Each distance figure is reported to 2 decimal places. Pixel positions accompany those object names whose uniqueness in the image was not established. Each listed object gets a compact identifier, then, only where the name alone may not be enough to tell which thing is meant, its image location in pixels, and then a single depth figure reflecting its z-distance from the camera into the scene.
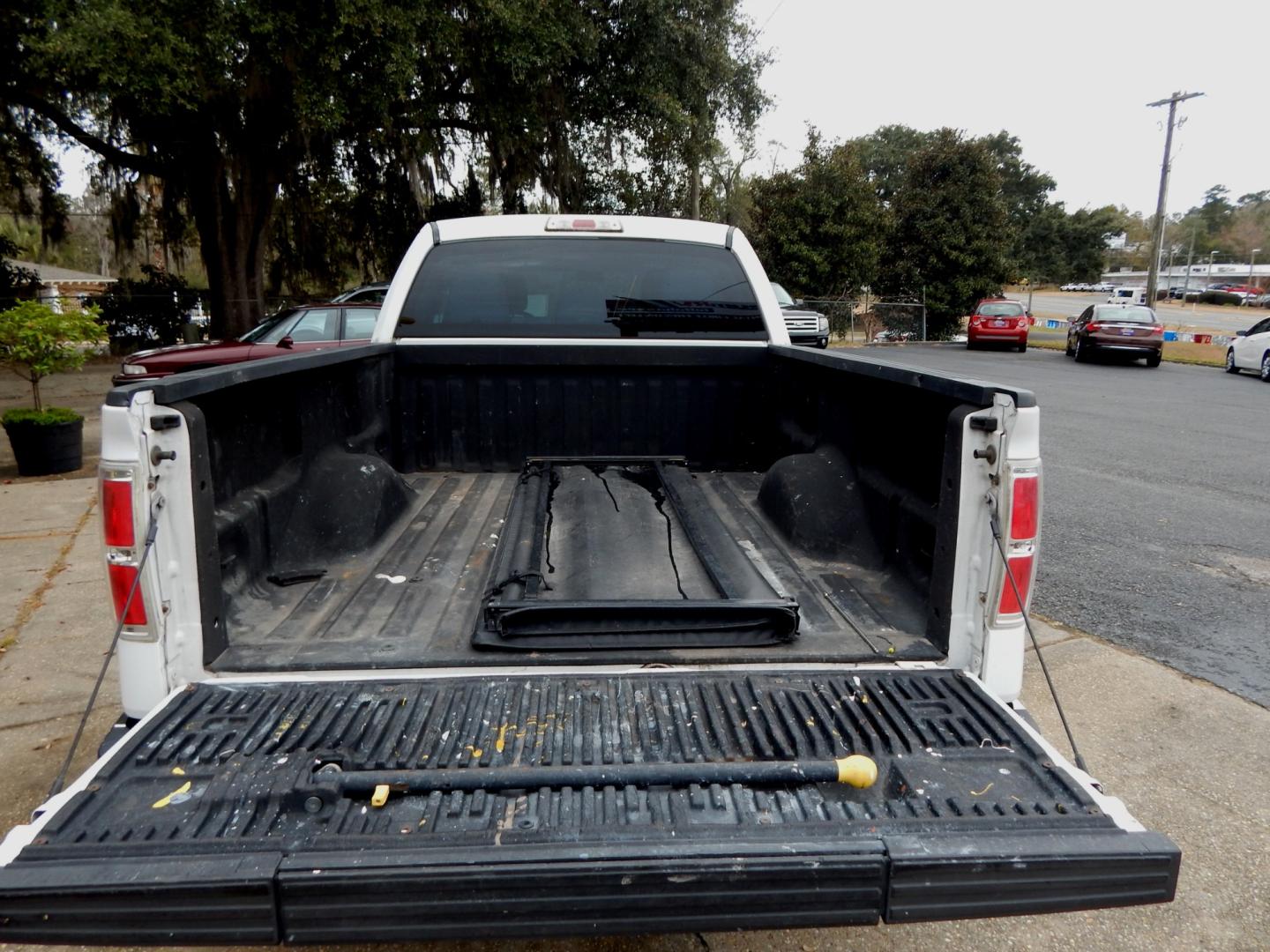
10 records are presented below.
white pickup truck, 1.62
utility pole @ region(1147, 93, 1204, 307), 29.64
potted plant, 8.73
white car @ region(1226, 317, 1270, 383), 20.72
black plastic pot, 8.70
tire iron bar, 1.81
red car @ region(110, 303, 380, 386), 10.70
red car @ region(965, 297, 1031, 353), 27.42
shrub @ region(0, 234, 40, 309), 21.36
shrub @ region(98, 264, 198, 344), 22.34
